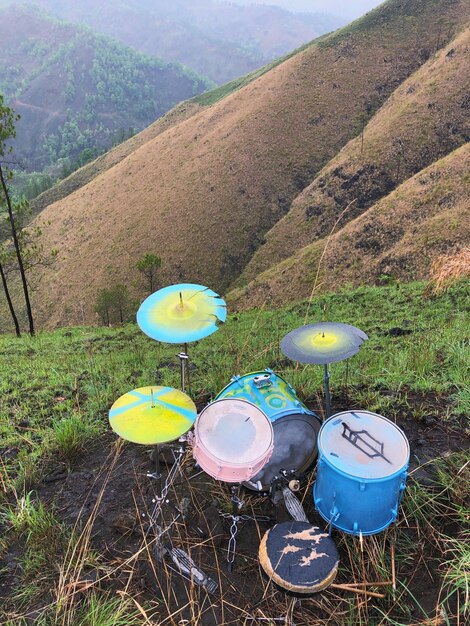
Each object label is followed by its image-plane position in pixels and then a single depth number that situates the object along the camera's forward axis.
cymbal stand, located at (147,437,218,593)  3.07
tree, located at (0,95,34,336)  16.89
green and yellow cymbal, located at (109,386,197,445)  3.07
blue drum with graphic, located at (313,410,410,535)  3.00
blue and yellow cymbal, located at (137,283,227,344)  3.70
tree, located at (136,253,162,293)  31.19
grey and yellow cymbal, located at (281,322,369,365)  3.57
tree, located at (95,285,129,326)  32.91
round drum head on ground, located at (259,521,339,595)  2.60
